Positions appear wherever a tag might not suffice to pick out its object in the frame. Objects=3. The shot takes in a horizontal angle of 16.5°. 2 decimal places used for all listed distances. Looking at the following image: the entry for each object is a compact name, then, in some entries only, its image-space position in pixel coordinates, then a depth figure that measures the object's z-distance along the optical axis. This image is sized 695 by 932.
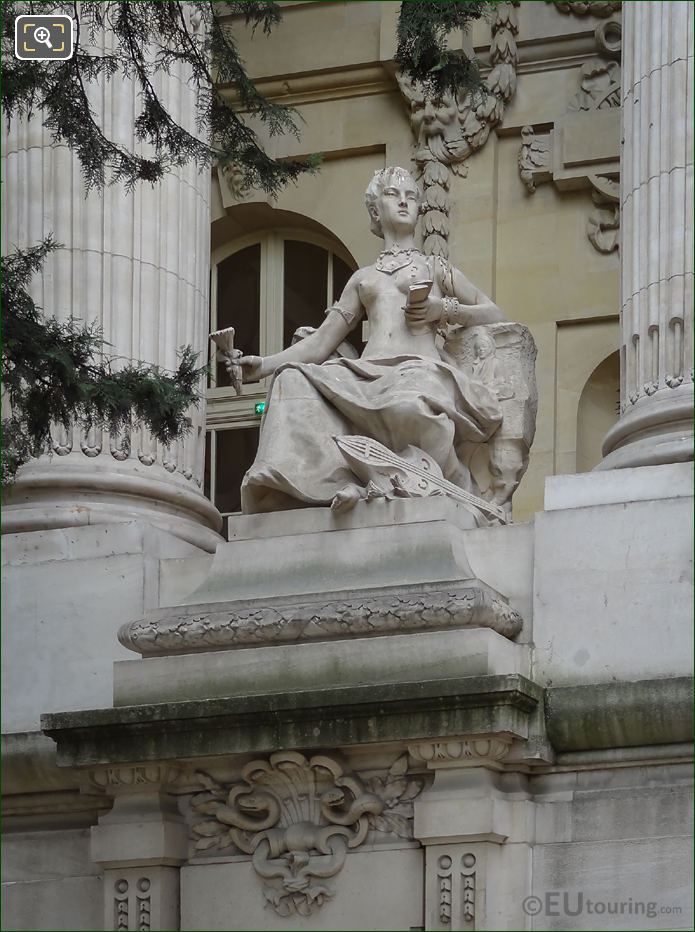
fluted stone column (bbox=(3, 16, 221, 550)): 15.04
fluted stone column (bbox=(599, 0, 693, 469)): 13.56
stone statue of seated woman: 13.30
